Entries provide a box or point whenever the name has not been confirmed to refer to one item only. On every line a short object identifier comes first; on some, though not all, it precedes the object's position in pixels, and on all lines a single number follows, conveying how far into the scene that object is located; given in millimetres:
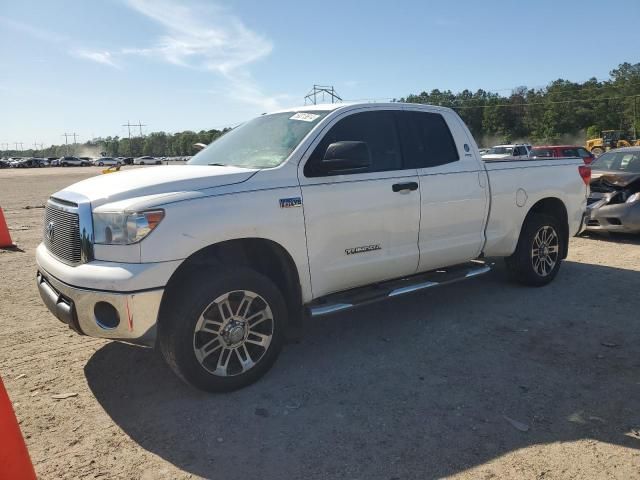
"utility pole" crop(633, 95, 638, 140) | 77062
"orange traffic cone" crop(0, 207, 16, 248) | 8111
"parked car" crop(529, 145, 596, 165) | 18984
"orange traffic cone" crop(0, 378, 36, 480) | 2320
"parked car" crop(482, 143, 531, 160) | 21094
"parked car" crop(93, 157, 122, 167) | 87188
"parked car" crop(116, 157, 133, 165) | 85138
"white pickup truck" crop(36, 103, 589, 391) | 3156
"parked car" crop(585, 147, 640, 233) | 8422
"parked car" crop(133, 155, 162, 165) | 81062
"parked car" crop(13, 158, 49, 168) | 78875
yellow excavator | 38862
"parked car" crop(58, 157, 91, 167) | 86375
